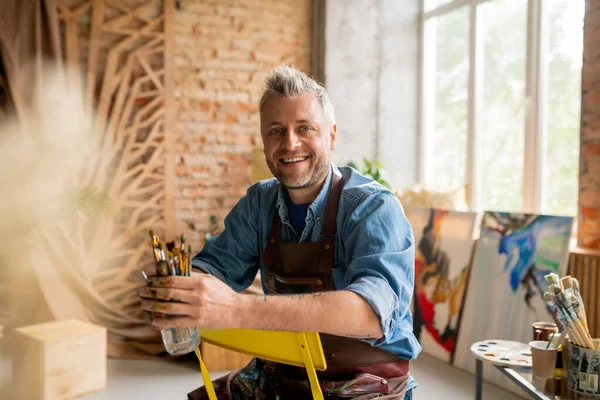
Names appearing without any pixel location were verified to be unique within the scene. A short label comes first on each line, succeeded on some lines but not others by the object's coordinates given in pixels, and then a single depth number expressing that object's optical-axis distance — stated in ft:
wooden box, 11.19
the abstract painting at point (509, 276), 10.84
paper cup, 7.61
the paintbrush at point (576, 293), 6.93
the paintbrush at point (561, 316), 6.91
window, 13.33
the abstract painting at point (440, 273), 13.07
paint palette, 8.46
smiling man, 4.22
